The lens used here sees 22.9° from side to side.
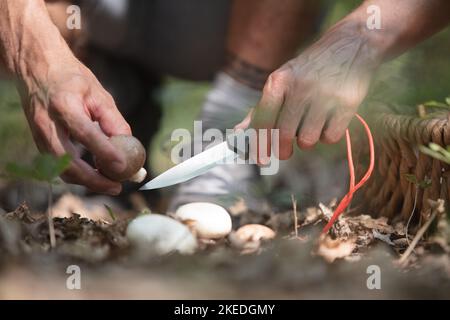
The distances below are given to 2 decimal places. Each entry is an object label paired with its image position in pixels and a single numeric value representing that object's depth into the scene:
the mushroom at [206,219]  0.87
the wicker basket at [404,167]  0.87
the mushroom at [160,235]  0.77
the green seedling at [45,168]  0.76
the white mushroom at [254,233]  0.86
